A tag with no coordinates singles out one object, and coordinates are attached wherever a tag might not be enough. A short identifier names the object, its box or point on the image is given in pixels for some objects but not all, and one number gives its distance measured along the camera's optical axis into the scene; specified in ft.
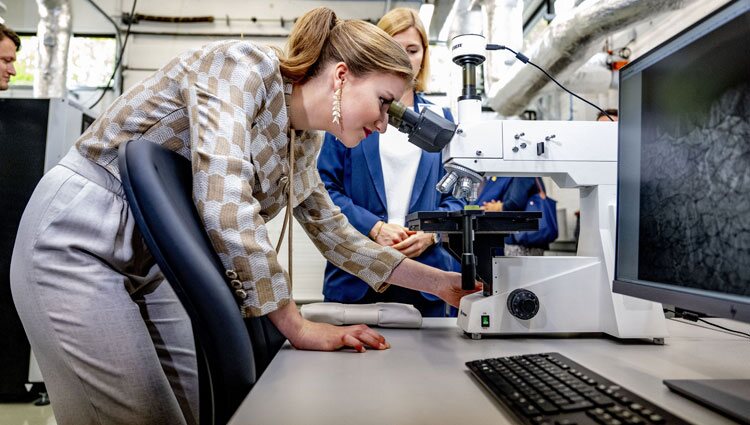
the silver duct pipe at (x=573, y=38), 6.48
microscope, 3.05
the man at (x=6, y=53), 8.48
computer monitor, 1.69
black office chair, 1.71
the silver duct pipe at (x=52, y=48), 11.80
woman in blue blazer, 4.49
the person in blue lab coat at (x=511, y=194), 9.46
